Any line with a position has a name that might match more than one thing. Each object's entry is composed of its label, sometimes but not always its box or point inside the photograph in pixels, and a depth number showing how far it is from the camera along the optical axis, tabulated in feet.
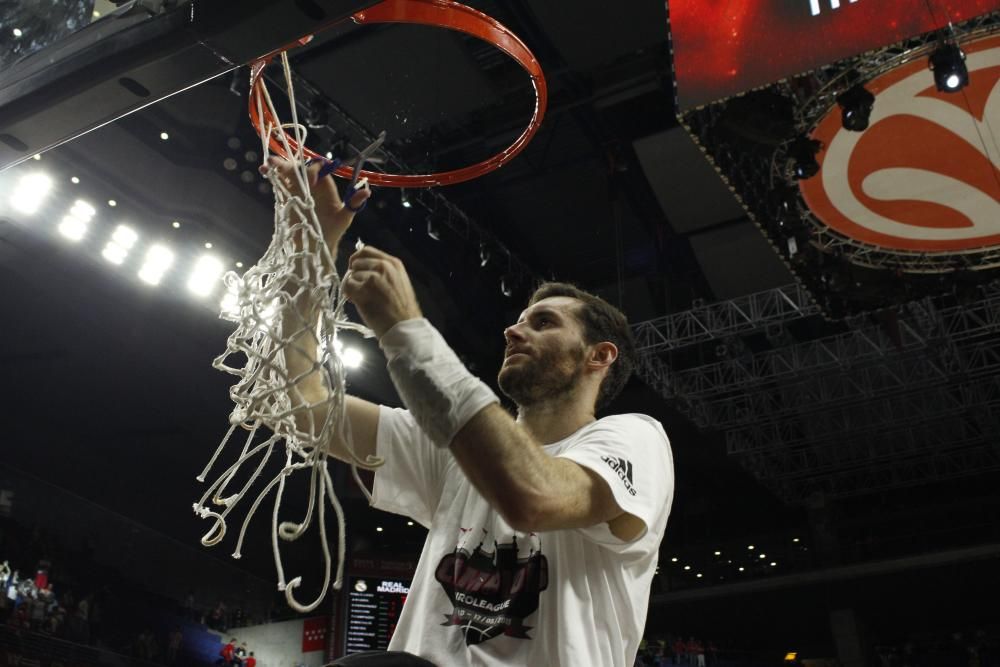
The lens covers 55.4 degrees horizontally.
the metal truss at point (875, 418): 40.75
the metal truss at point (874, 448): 44.19
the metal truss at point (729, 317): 34.42
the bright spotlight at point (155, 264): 32.99
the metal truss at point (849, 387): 37.70
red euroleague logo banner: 18.88
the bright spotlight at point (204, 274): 33.69
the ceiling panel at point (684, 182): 29.68
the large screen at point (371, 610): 46.16
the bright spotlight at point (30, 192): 30.37
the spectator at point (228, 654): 44.19
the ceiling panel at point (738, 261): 33.53
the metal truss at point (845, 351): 34.35
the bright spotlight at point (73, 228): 31.55
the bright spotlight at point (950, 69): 16.75
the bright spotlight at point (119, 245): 32.35
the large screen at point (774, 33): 13.94
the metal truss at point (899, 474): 47.73
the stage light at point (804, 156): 19.95
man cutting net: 4.88
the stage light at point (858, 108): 18.22
